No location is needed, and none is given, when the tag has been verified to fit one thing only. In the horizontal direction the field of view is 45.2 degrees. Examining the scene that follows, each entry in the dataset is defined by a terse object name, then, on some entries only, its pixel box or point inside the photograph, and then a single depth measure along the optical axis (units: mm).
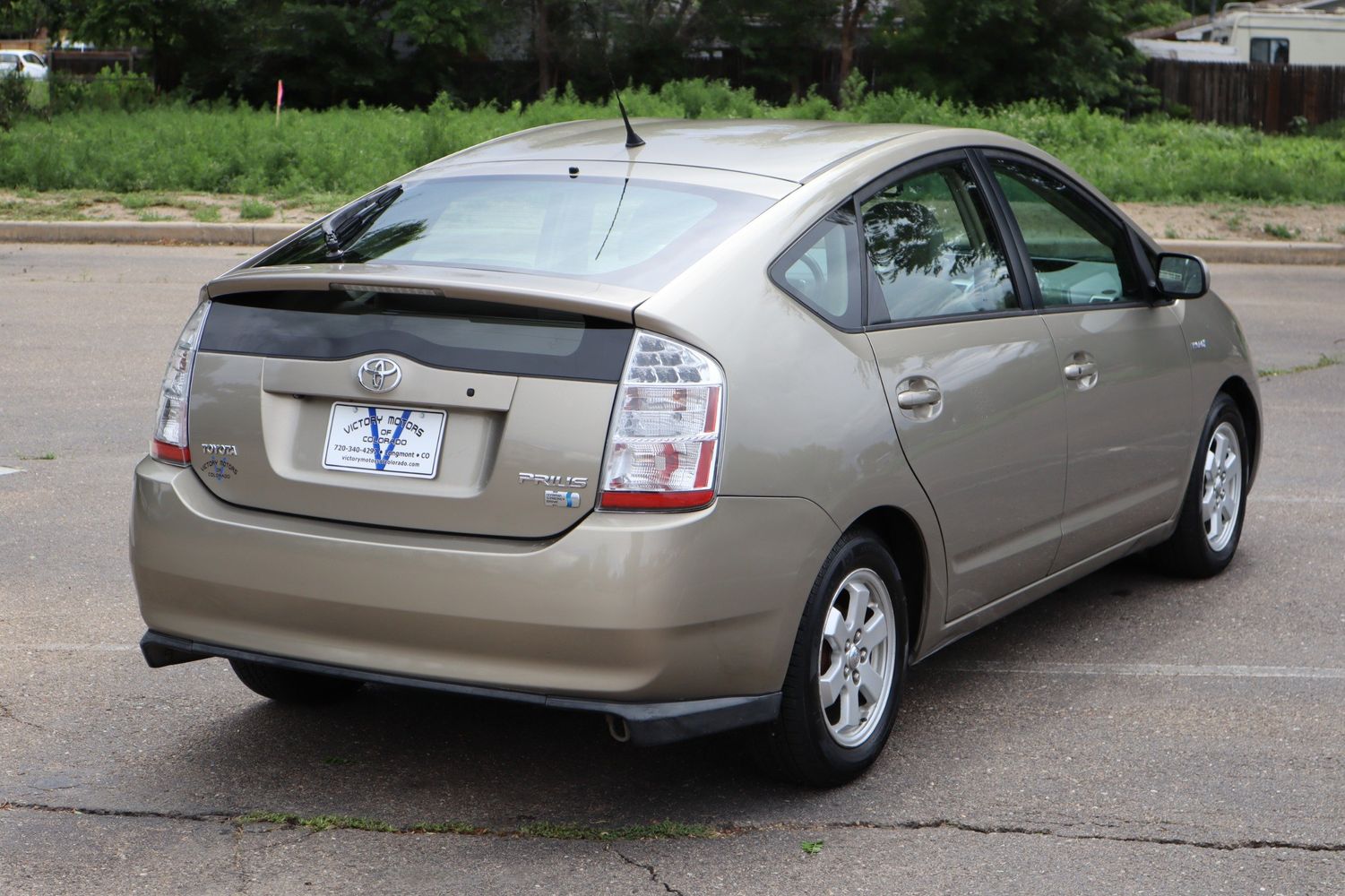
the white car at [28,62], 61056
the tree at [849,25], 45938
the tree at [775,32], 46031
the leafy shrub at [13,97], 25894
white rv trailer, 46094
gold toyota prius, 3467
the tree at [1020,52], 44312
